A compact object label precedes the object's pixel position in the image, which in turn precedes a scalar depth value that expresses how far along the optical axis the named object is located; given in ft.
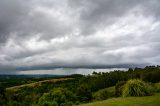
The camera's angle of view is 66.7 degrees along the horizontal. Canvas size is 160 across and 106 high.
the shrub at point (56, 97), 64.98
